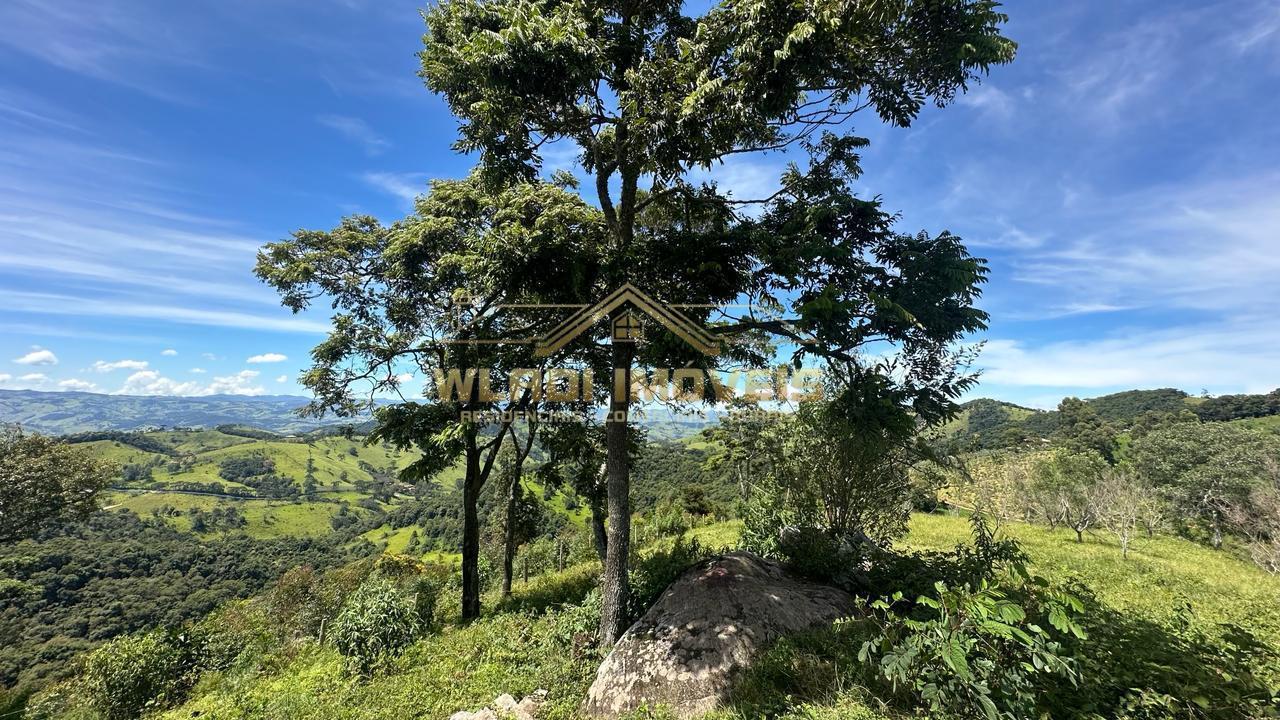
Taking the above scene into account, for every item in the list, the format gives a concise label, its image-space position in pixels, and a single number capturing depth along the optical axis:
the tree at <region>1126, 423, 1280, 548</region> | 35.50
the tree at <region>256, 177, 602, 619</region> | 11.20
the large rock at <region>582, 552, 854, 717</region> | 6.89
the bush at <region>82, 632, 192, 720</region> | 11.74
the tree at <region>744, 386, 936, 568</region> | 9.81
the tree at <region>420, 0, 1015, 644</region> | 6.86
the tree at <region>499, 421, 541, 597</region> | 16.19
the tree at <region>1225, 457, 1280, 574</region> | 24.41
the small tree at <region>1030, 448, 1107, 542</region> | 30.31
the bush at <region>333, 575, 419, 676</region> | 10.48
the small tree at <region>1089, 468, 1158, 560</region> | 25.81
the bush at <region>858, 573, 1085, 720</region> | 3.86
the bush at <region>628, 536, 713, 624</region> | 10.22
